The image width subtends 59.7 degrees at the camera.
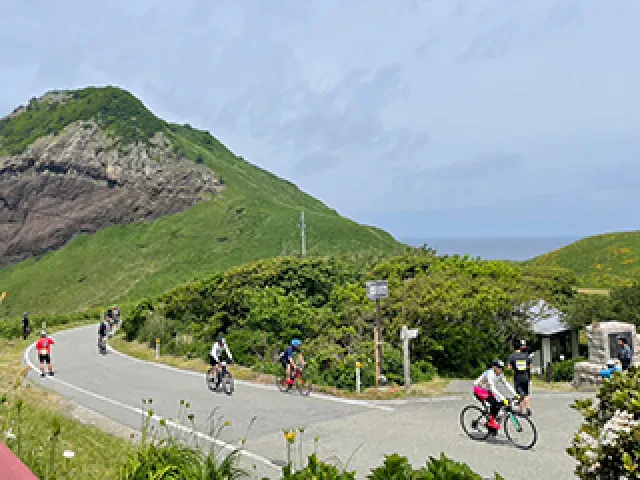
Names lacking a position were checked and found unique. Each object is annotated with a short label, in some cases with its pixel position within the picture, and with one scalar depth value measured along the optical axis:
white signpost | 15.10
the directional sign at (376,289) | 15.64
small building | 20.97
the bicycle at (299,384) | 15.23
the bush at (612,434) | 4.30
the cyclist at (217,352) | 15.87
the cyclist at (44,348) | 19.83
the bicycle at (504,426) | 10.07
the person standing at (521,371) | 12.26
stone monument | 17.08
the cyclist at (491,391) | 10.33
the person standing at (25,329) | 33.31
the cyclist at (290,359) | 15.41
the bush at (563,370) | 18.64
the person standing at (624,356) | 15.23
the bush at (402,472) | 4.38
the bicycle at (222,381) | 15.54
